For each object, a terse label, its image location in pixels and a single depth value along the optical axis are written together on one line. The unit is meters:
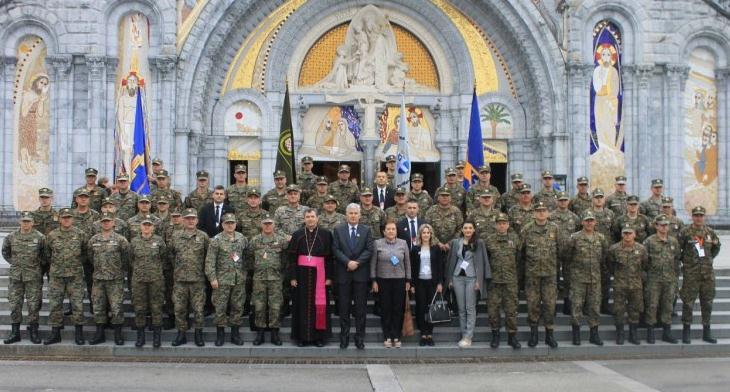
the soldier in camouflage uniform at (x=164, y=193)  11.77
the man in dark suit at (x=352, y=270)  9.97
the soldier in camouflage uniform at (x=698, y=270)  10.62
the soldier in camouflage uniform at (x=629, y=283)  10.40
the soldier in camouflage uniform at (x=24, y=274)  10.13
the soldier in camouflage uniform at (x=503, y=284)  10.12
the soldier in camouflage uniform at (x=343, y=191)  12.16
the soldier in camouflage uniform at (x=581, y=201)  12.20
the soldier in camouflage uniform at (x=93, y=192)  11.89
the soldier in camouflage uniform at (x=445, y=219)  10.98
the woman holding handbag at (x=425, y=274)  10.15
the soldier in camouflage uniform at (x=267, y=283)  10.09
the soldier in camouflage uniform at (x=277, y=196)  11.73
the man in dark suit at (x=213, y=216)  11.23
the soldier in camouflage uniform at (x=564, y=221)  11.10
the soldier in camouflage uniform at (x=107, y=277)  10.03
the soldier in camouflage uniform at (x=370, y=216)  11.05
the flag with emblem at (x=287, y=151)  14.62
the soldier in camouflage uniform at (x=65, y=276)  10.04
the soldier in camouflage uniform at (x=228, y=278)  10.05
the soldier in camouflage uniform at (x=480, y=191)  12.02
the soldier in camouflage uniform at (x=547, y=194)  12.23
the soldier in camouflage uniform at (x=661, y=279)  10.51
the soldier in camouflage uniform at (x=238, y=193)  11.84
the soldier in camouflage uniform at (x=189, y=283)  10.01
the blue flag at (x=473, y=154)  15.74
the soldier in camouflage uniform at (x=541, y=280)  10.20
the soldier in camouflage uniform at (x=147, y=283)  9.98
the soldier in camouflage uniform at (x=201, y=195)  11.97
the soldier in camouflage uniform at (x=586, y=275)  10.30
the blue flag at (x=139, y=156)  17.25
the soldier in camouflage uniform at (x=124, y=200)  11.67
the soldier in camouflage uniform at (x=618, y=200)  12.34
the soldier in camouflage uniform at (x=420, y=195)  11.86
